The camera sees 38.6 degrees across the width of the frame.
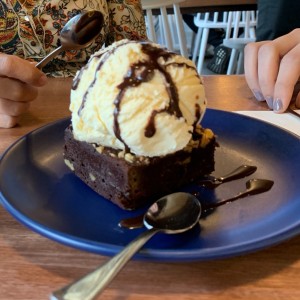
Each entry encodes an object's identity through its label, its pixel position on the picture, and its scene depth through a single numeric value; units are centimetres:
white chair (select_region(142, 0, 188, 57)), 238
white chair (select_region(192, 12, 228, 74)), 367
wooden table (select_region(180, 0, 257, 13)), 249
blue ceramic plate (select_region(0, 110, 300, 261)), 48
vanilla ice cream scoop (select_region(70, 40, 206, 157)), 60
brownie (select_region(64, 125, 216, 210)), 62
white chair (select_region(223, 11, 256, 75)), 318
